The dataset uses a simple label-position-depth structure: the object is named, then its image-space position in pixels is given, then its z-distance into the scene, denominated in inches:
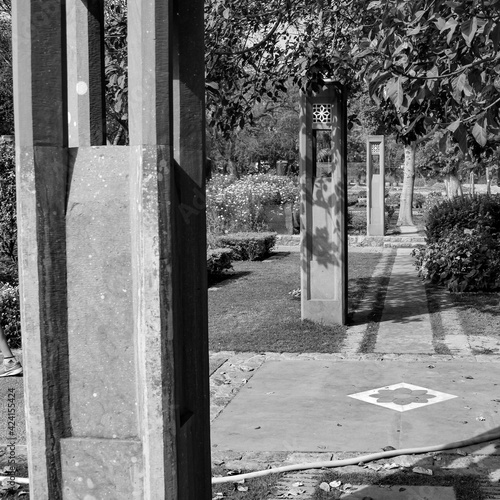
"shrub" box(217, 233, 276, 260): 670.5
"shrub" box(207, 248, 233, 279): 556.1
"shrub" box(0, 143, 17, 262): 455.8
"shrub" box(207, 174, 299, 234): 779.4
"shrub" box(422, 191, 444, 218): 1035.9
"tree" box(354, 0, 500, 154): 187.8
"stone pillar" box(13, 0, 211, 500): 104.8
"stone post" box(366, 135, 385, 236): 834.8
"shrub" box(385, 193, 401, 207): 1534.6
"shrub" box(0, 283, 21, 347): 331.9
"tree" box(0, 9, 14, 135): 705.0
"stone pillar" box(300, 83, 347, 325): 359.6
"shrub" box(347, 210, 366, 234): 908.6
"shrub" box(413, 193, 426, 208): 1620.6
